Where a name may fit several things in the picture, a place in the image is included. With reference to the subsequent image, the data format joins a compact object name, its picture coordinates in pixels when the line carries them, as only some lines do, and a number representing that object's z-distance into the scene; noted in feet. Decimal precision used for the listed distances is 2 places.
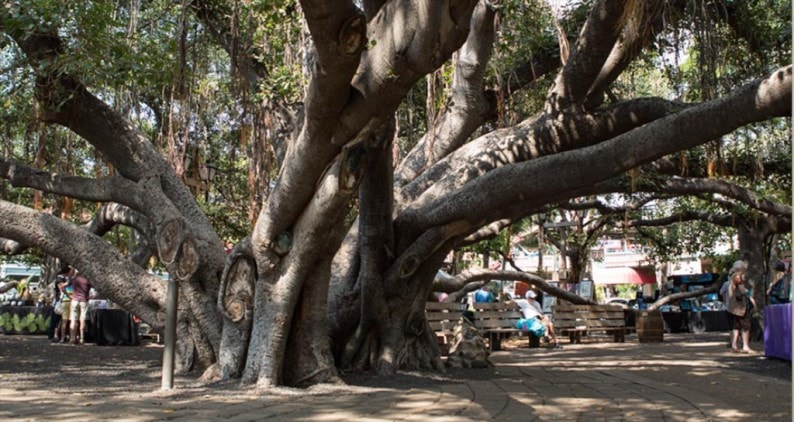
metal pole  22.18
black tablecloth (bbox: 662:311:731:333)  77.15
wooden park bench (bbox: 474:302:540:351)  49.70
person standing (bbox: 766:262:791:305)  48.96
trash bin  58.18
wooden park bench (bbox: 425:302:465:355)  43.68
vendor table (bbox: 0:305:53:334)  67.67
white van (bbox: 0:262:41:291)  190.68
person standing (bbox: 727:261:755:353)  40.81
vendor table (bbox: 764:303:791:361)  34.91
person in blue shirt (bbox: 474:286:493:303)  65.16
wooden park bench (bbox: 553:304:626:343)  56.90
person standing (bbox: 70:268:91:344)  50.96
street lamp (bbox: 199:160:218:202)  39.20
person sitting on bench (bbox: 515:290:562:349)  52.40
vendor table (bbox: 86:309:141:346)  52.34
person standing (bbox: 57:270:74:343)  54.13
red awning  123.13
